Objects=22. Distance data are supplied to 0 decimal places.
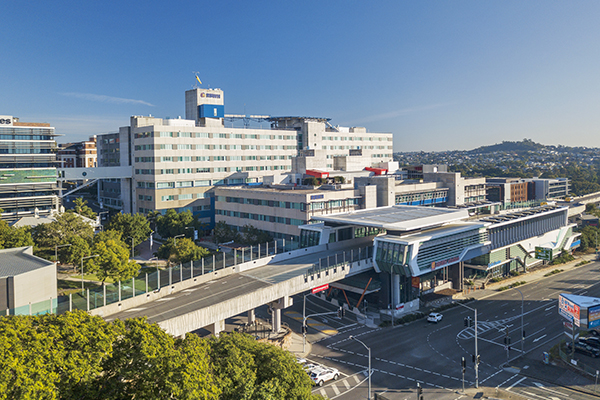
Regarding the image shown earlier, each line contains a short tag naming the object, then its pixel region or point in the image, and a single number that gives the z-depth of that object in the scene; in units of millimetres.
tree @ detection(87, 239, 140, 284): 63612
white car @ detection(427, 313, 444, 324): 66750
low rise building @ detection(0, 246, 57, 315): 39875
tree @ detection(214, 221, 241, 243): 98250
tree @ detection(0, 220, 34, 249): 73438
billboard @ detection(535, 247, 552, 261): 94625
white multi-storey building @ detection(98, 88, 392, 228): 120812
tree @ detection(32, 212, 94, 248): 78750
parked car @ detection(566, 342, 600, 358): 55281
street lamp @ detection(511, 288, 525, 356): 55928
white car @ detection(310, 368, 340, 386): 47906
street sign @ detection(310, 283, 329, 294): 62466
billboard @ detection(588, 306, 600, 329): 53312
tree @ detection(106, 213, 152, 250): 94688
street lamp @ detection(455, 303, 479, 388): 47781
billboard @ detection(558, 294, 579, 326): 53806
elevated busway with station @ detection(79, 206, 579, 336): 49875
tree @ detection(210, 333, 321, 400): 28600
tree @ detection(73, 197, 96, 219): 113250
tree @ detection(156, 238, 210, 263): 72500
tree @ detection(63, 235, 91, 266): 70688
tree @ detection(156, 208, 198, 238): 103312
